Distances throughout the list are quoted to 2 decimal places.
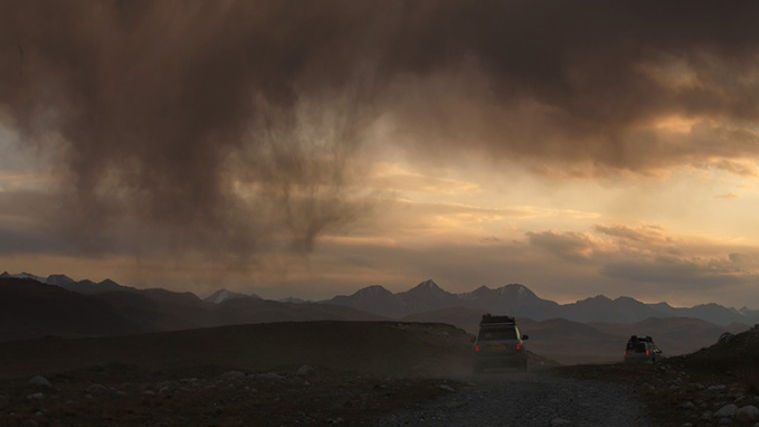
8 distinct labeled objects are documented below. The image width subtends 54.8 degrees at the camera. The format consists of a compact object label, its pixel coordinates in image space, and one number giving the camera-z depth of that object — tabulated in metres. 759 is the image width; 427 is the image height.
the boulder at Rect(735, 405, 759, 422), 17.97
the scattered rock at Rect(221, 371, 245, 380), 36.89
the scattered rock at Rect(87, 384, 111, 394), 29.38
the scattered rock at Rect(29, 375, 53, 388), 32.93
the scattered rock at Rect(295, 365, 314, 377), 40.69
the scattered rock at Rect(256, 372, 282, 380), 34.15
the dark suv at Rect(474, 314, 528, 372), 34.94
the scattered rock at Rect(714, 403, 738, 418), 18.76
